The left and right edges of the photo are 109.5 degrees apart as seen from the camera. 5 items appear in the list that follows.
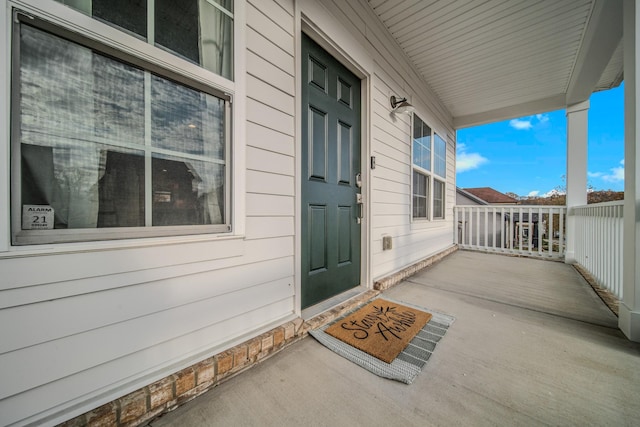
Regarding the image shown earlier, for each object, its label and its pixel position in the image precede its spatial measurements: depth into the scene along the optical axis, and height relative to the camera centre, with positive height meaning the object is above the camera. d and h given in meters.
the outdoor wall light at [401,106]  2.53 +1.20
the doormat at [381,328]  1.37 -0.81
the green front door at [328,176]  1.71 +0.30
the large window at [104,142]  0.73 +0.26
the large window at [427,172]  3.30 +0.66
